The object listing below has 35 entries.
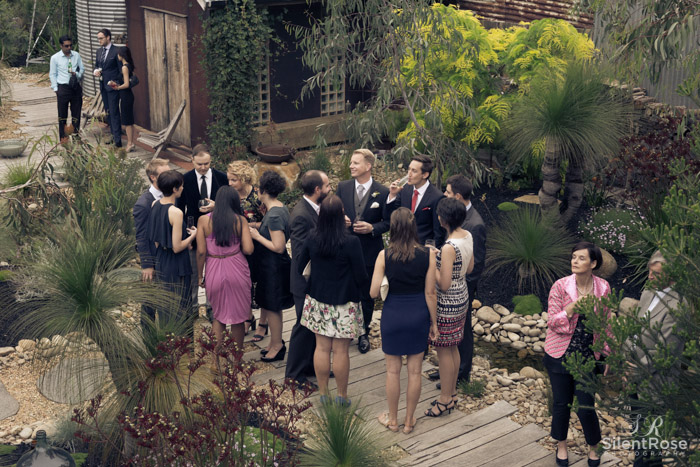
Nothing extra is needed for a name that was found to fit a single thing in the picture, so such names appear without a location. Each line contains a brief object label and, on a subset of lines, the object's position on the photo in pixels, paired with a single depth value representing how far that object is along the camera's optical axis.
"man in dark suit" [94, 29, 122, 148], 13.12
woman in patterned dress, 5.95
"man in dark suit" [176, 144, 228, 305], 7.50
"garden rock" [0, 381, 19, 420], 6.62
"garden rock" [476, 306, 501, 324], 8.76
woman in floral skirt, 5.96
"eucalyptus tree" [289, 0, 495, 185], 9.36
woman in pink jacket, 5.45
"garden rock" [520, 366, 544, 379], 7.65
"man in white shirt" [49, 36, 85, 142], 12.99
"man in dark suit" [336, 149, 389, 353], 7.12
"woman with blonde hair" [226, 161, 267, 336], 7.03
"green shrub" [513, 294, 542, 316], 8.84
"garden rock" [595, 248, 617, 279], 9.34
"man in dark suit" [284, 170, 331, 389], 6.48
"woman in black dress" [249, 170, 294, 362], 6.71
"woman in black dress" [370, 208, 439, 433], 5.70
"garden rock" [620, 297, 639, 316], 8.50
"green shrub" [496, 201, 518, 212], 11.35
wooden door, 13.34
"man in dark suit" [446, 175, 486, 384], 6.50
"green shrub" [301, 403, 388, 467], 5.06
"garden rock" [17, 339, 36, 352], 7.62
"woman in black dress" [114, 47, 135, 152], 13.18
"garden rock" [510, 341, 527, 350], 8.43
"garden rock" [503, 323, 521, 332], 8.60
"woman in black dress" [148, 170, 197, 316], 6.61
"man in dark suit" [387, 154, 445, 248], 6.94
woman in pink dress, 6.59
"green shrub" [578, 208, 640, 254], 9.79
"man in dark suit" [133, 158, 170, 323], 6.86
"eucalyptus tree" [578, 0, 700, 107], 8.39
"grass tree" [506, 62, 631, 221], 9.59
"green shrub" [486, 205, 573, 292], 9.17
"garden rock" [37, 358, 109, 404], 5.77
